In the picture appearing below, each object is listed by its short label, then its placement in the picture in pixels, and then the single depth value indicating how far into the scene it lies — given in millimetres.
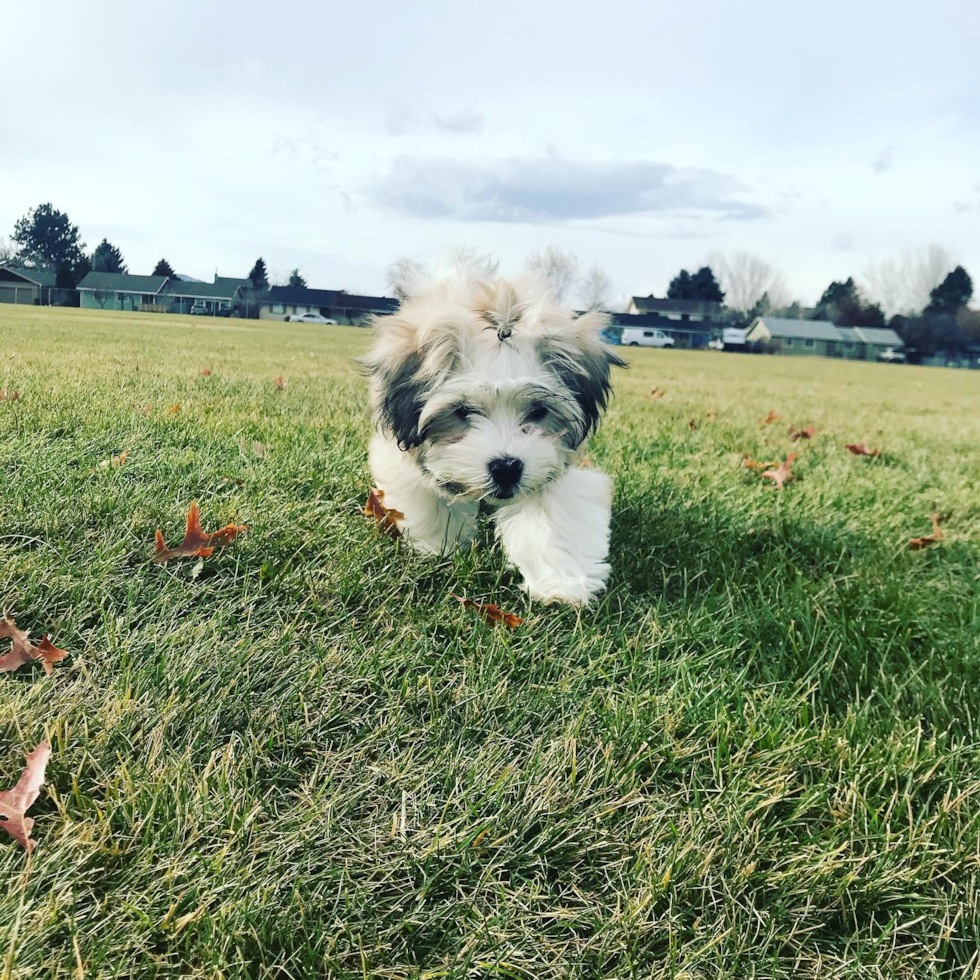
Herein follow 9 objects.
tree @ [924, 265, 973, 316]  81688
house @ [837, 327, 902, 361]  77500
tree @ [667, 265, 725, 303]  89625
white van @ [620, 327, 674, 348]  73062
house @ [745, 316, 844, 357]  80625
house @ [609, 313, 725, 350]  80938
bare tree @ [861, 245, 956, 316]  81250
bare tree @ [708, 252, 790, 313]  87562
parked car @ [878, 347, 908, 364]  74012
